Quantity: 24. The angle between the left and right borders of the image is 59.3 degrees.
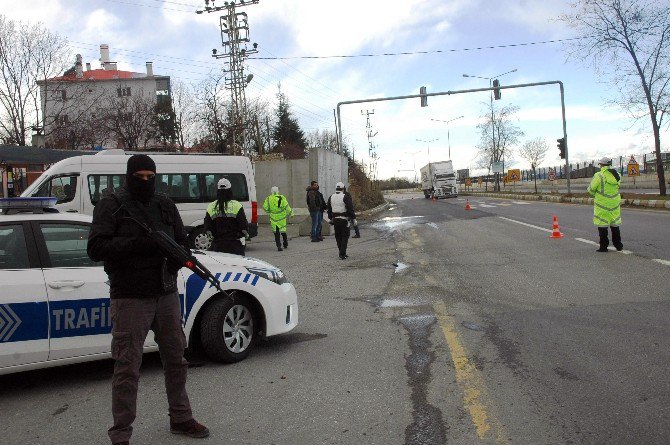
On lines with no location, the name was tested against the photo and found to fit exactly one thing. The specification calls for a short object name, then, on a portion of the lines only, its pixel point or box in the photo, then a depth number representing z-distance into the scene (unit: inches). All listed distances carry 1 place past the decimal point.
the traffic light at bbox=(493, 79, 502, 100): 1207.2
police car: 179.3
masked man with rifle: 135.1
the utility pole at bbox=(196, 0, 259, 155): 1518.2
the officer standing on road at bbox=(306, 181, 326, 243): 716.7
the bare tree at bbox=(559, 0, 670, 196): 994.7
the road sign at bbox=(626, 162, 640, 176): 1661.7
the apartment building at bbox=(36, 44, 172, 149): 1552.7
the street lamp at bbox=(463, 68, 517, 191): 2515.0
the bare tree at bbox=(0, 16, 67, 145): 1286.9
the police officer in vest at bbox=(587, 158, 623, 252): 443.2
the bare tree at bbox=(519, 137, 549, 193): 2859.3
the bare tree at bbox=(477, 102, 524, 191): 2512.3
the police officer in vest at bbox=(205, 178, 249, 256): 315.6
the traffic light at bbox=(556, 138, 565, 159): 1427.2
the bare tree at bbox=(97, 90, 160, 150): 1929.1
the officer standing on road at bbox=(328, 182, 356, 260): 511.5
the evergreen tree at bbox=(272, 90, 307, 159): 2733.8
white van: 562.3
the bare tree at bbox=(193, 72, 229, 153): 1412.4
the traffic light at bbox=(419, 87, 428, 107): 1221.3
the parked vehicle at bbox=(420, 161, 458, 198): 2188.7
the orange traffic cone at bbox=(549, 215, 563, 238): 574.9
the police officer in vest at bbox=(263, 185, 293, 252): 617.9
